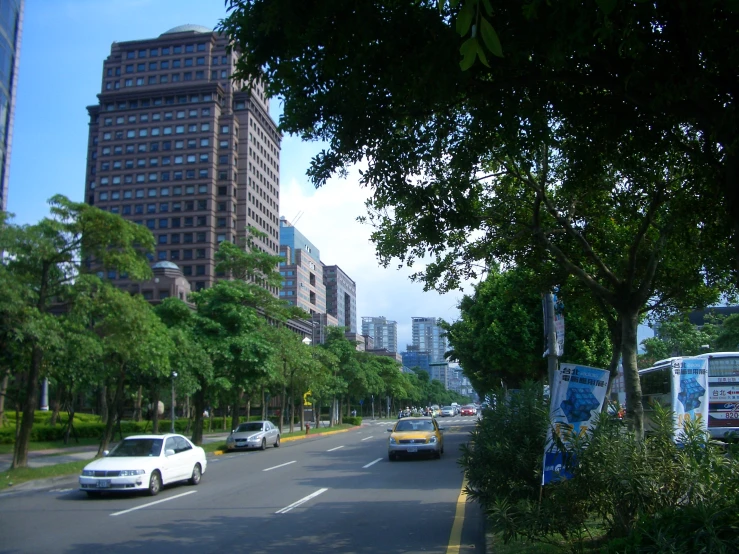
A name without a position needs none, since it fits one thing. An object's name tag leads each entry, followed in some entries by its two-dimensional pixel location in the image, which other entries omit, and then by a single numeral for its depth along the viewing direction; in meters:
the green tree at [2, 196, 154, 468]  18.33
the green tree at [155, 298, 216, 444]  25.83
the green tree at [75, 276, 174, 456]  18.91
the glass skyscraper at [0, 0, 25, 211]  47.16
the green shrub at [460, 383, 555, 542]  7.75
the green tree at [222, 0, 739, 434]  5.65
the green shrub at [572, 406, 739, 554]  4.59
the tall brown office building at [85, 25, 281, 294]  106.50
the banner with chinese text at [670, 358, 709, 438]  18.77
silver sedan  31.33
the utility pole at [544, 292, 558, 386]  11.53
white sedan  14.20
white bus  19.23
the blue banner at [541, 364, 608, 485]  7.57
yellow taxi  22.45
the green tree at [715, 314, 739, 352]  39.75
